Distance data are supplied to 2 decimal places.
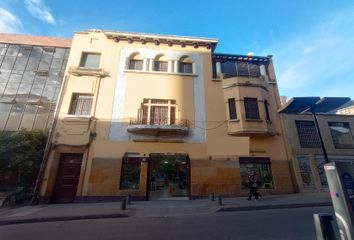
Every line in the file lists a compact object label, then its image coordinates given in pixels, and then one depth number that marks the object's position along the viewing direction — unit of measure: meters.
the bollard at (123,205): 9.14
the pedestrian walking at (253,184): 11.19
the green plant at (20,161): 11.43
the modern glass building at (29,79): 14.44
